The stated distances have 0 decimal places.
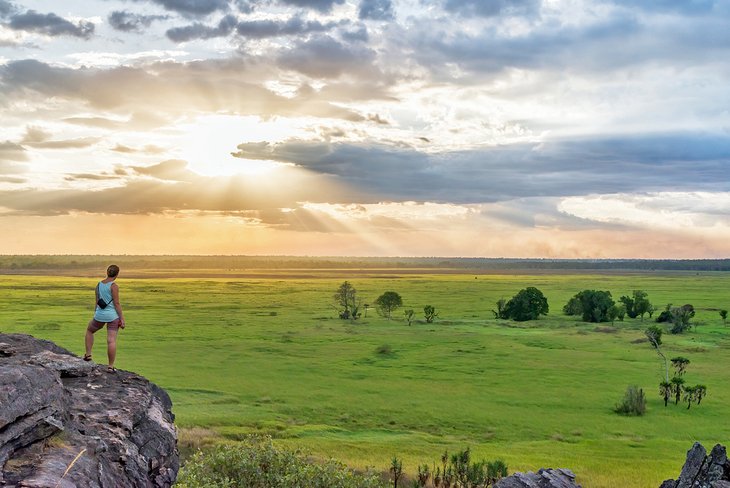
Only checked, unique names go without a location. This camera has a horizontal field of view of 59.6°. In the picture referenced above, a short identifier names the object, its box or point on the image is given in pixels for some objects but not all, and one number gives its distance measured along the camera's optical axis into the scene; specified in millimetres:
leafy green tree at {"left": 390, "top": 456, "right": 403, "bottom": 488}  28562
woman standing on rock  15664
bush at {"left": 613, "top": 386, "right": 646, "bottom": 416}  46281
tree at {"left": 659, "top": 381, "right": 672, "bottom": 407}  49562
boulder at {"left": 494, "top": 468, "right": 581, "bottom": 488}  18234
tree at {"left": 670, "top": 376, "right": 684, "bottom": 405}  49062
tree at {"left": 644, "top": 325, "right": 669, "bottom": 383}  72438
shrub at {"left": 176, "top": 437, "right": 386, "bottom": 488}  19594
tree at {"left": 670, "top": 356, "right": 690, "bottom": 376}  58000
